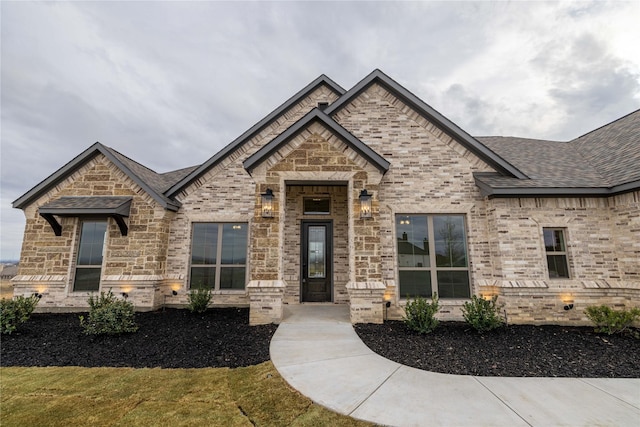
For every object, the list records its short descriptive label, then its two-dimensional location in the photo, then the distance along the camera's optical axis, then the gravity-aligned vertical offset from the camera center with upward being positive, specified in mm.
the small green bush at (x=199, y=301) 7621 -1269
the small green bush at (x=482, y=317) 5875 -1340
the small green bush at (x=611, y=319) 5730 -1389
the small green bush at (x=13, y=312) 6102 -1312
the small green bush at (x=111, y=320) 5836 -1386
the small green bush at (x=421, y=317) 5844 -1340
